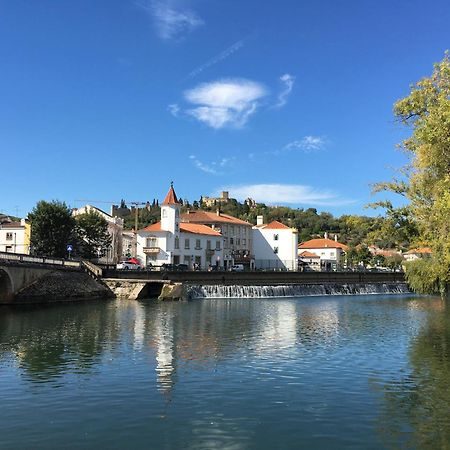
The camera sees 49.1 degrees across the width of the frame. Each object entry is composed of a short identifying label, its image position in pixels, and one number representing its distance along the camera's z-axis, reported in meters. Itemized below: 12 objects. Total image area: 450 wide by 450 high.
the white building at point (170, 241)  88.38
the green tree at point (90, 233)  85.88
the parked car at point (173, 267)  68.56
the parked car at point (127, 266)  70.16
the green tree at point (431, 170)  20.56
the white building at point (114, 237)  109.43
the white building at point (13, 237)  93.94
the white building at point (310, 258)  120.94
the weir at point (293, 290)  64.62
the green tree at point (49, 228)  76.69
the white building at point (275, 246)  109.69
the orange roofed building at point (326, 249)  136.00
